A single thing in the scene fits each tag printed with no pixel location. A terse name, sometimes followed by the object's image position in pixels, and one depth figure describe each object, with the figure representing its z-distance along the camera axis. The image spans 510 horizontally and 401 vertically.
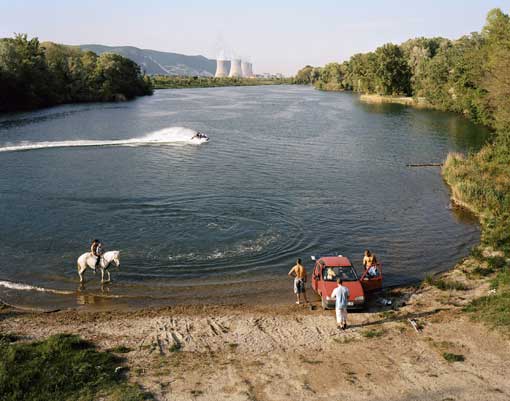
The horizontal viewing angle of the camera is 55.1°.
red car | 22.12
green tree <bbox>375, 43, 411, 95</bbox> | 144.00
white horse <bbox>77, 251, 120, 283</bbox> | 25.06
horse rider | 25.16
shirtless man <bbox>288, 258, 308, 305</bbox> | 22.98
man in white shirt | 20.06
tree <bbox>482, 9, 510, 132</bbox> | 52.72
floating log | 55.09
